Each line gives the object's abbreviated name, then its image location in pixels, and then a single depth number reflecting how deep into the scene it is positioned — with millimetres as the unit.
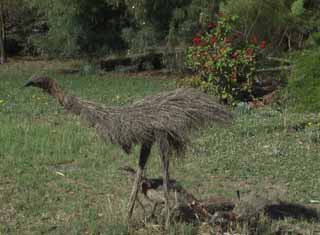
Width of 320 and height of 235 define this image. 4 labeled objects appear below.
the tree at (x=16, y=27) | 23859
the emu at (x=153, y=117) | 5031
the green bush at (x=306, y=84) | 12165
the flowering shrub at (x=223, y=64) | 12953
